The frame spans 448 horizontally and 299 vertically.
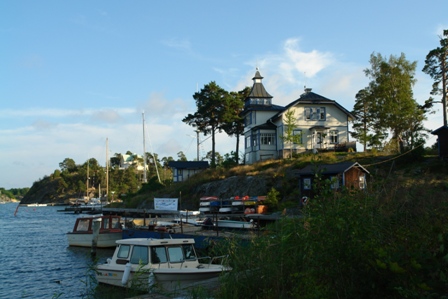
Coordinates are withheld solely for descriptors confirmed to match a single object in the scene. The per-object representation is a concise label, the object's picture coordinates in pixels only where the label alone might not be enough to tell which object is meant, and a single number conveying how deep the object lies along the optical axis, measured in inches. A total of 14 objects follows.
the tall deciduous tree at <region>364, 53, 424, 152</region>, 2134.6
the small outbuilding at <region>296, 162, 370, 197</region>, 1496.1
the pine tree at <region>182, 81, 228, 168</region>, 2878.9
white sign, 1874.3
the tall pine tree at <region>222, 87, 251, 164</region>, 2864.2
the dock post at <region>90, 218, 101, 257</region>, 1309.9
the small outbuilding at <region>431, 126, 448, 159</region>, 1579.7
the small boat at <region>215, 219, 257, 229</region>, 1249.7
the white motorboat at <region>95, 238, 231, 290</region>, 630.5
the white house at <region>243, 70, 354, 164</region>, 2347.4
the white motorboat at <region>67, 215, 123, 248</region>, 1354.6
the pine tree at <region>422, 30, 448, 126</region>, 1935.3
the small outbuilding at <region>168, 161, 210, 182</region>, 3105.3
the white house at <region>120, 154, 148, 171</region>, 6771.2
